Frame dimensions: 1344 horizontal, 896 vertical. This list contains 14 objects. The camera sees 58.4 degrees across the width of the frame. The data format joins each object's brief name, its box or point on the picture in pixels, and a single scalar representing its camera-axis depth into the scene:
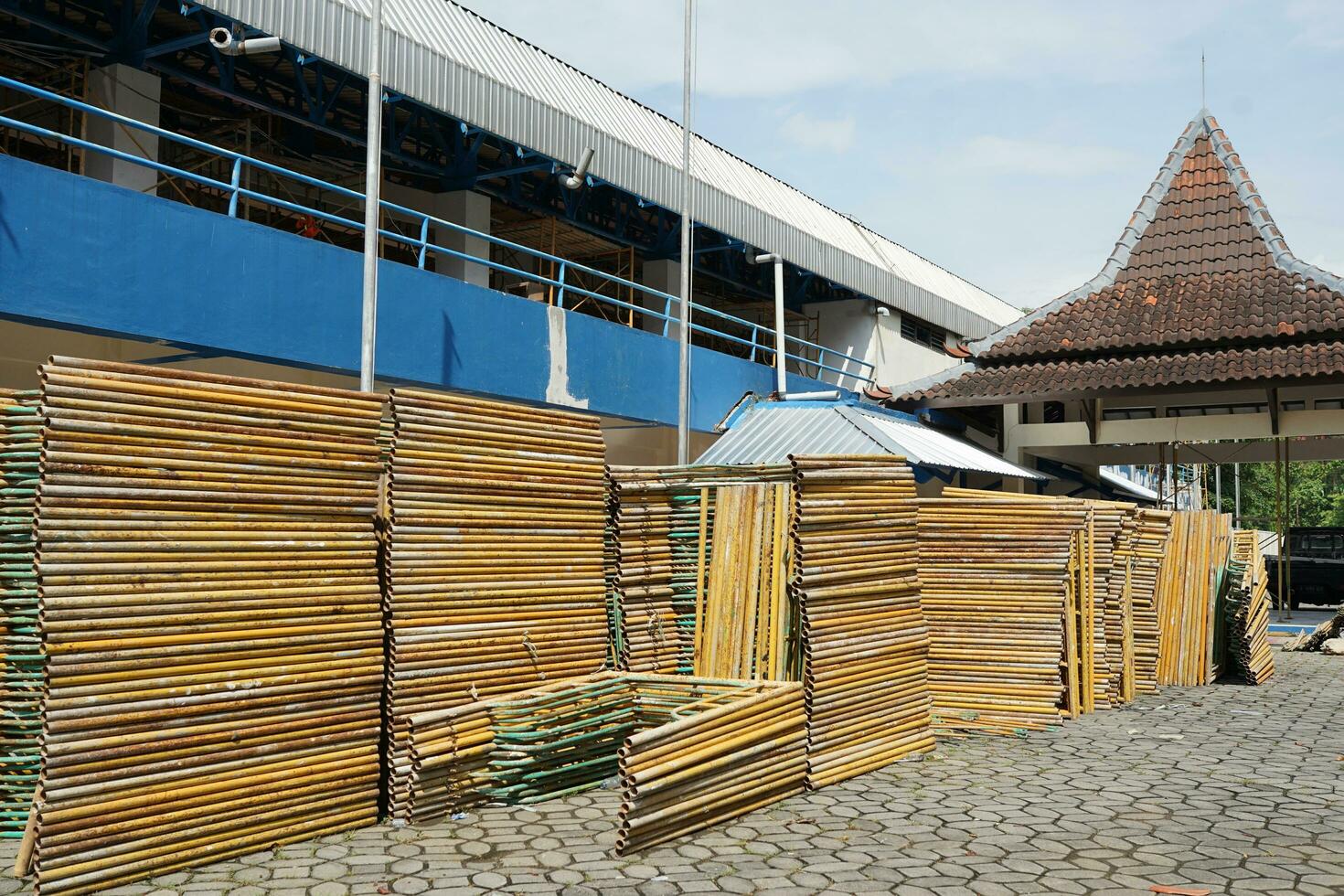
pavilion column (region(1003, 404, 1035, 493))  21.97
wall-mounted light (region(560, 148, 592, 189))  16.77
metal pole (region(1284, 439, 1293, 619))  19.43
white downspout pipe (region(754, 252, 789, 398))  20.64
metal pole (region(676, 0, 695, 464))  16.45
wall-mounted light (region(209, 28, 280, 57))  11.70
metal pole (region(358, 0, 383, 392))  11.98
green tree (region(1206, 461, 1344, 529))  62.44
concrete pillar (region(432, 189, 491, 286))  18.20
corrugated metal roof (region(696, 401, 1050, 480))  17.58
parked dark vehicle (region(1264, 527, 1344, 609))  30.97
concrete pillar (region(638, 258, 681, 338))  22.42
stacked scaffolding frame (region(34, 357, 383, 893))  5.95
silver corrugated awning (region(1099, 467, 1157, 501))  29.62
